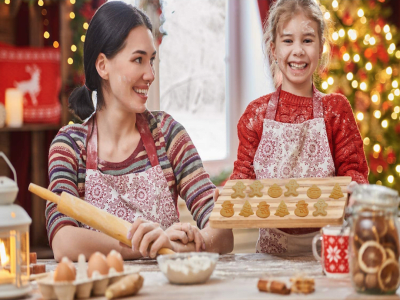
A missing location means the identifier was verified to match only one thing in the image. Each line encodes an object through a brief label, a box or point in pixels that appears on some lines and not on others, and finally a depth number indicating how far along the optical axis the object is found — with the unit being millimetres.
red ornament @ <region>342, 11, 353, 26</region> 4379
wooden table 1271
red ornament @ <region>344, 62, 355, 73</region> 4395
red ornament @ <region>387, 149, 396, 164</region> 4539
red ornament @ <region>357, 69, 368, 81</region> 4426
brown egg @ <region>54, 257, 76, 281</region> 1276
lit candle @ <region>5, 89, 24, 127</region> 3307
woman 1977
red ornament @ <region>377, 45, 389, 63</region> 4504
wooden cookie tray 1629
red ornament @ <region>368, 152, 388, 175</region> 4484
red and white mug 1406
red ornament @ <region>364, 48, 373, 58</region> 4449
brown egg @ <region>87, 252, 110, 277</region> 1314
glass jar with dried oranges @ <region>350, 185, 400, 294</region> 1219
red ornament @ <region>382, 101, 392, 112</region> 4480
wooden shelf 3289
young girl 2102
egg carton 1267
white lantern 1328
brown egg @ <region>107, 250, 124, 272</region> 1345
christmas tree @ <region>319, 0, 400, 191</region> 4363
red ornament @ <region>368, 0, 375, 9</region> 4554
